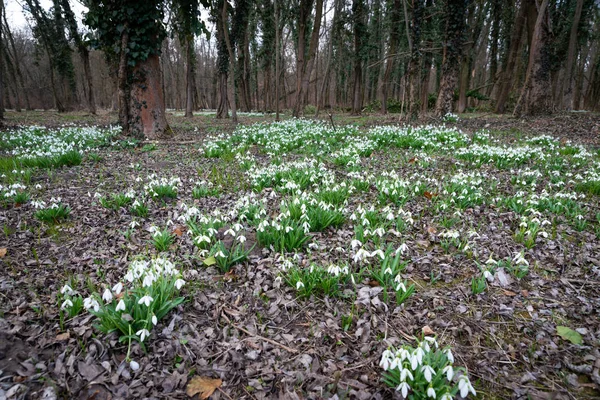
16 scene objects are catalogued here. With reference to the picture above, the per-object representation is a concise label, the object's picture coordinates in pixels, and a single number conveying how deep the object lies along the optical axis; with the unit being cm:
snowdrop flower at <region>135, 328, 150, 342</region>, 186
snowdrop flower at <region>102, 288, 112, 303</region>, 198
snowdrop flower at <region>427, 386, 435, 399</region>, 151
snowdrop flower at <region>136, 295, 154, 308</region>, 189
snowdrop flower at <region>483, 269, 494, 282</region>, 240
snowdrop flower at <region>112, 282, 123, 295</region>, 198
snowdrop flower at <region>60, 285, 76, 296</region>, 210
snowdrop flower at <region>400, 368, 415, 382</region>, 154
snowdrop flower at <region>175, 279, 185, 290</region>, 215
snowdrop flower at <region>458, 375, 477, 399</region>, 148
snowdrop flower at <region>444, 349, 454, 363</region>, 161
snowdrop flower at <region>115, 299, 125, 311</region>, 189
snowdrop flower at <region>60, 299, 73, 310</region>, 208
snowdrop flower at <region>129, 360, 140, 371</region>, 182
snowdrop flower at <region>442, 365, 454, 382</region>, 154
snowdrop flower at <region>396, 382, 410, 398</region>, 152
